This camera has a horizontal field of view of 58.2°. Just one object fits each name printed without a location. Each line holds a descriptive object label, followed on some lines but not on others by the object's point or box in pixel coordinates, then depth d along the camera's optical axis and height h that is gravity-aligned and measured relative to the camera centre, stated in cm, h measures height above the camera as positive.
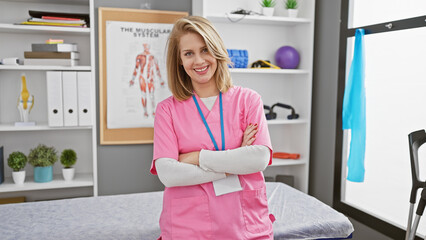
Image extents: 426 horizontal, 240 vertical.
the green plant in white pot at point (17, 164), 258 -50
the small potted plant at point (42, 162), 263 -49
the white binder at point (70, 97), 258 -4
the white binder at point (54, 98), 256 -5
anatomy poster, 290 +16
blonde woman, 132 -20
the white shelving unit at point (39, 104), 263 -9
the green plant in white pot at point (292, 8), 305 +68
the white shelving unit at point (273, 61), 302 +26
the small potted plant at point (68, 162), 270 -50
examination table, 176 -63
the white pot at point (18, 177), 259 -59
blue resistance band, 246 -10
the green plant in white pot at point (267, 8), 300 +67
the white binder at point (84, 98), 260 -5
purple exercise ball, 307 +29
